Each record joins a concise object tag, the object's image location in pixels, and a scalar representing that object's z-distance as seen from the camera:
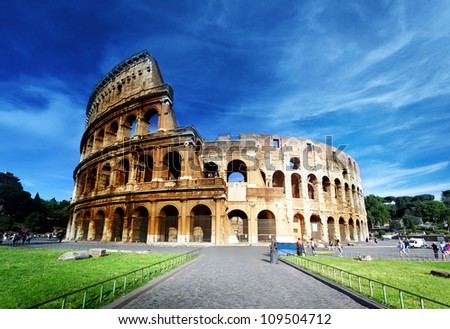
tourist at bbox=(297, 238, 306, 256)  13.50
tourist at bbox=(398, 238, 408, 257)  15.84
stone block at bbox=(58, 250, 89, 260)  11.01
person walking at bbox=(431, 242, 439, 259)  15.27
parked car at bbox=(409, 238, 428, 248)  25.72
